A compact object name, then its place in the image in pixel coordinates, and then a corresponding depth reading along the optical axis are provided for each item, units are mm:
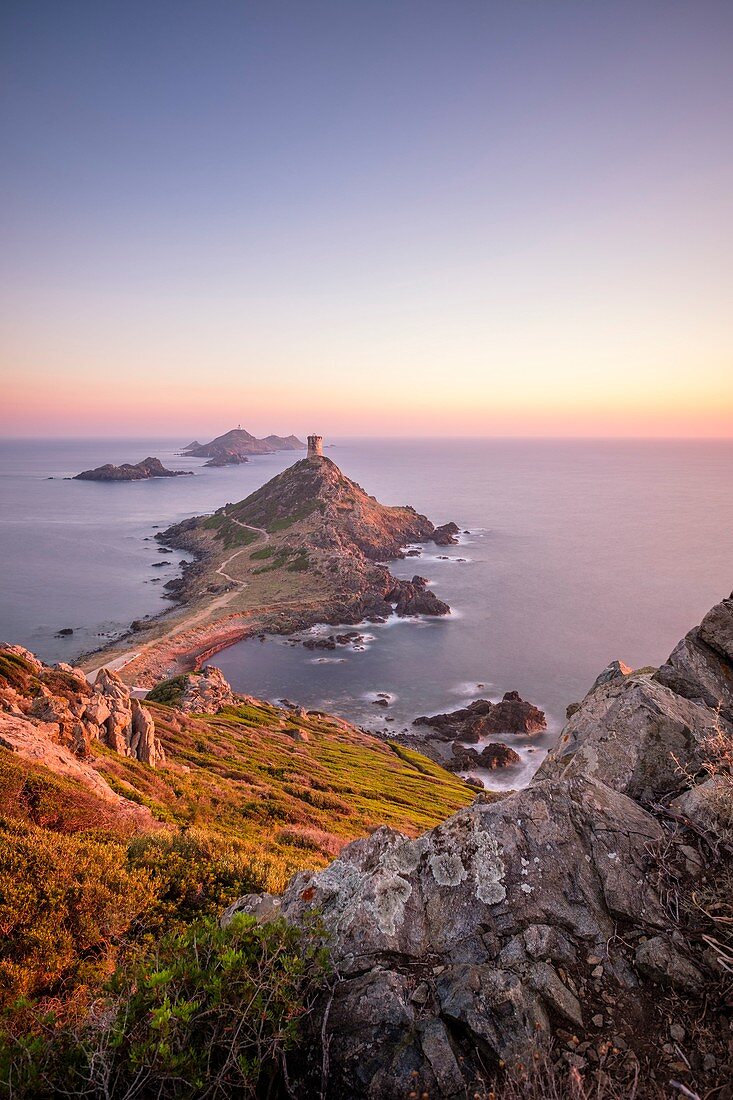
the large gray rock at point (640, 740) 8461
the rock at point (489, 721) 61312
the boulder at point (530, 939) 4848
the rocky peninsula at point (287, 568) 84562
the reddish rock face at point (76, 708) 20531
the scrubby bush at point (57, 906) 8227
